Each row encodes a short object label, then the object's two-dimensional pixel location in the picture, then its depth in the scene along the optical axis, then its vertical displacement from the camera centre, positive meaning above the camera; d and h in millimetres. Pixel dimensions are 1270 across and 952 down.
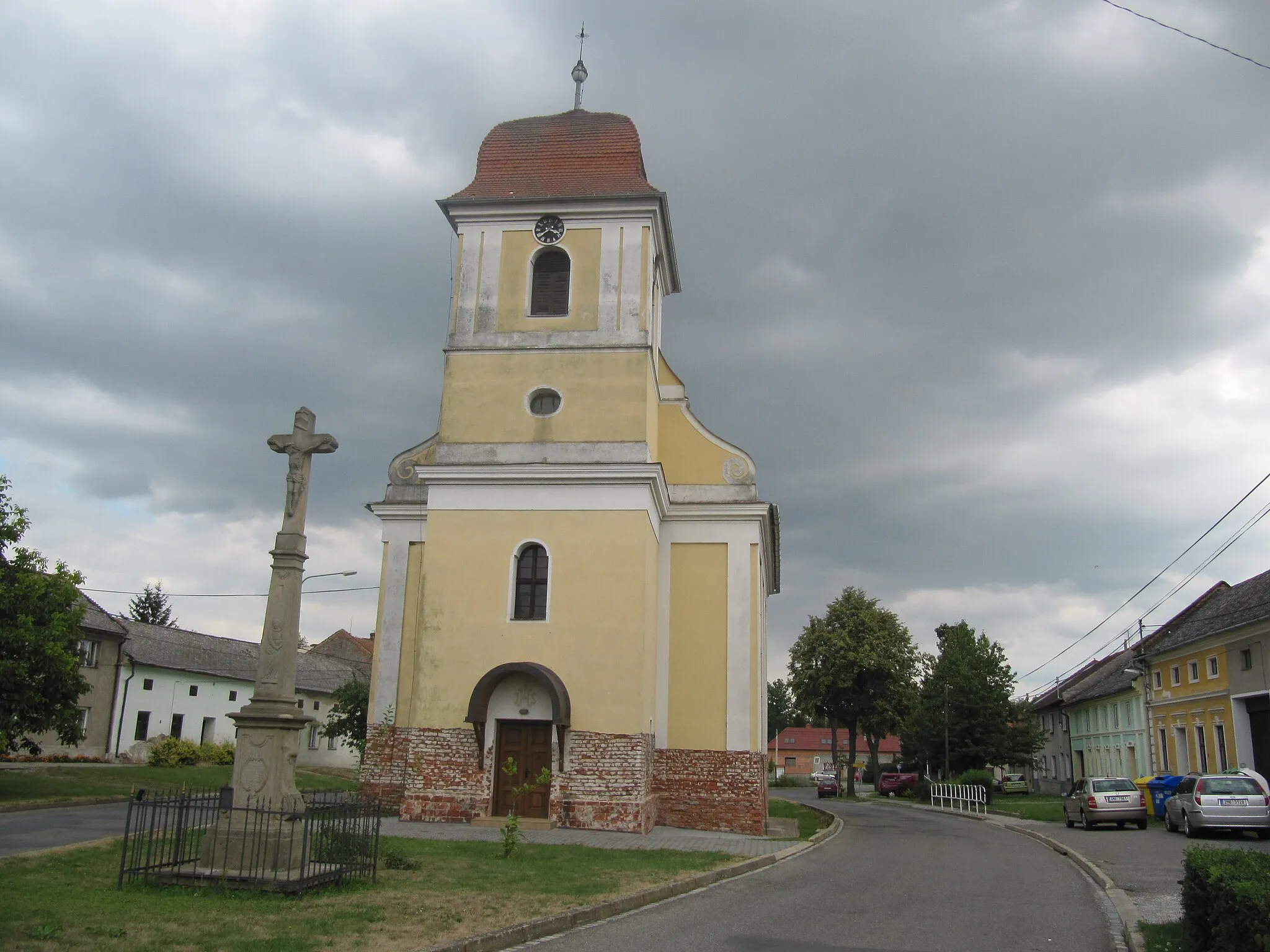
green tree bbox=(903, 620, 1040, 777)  54594 +1357
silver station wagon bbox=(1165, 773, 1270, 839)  22219 -1116
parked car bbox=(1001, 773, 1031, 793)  59312 -2139
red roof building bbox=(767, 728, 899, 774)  129875 -1292
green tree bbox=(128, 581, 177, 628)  76688 +8060
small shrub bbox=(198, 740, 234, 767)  43438 -1229
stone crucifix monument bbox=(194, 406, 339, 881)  11695 -212
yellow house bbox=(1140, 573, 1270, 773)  34438 +2269
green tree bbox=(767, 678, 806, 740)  125188 +3515
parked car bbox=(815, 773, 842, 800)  55812 -2507
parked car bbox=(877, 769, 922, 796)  61250 -2259
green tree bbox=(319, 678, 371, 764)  35344 +415
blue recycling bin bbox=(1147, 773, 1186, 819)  29250 -1066
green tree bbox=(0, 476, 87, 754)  24609 +1692
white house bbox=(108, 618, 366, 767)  46781 +1583
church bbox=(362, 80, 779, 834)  21797 +4054
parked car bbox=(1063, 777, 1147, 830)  27250 -1371
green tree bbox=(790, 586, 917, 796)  50344 +3699
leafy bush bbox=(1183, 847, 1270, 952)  7238 -1078
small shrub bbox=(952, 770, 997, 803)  47719 -1525
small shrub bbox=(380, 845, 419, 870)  13672 -1661
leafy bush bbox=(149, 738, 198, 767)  40906 -1148
